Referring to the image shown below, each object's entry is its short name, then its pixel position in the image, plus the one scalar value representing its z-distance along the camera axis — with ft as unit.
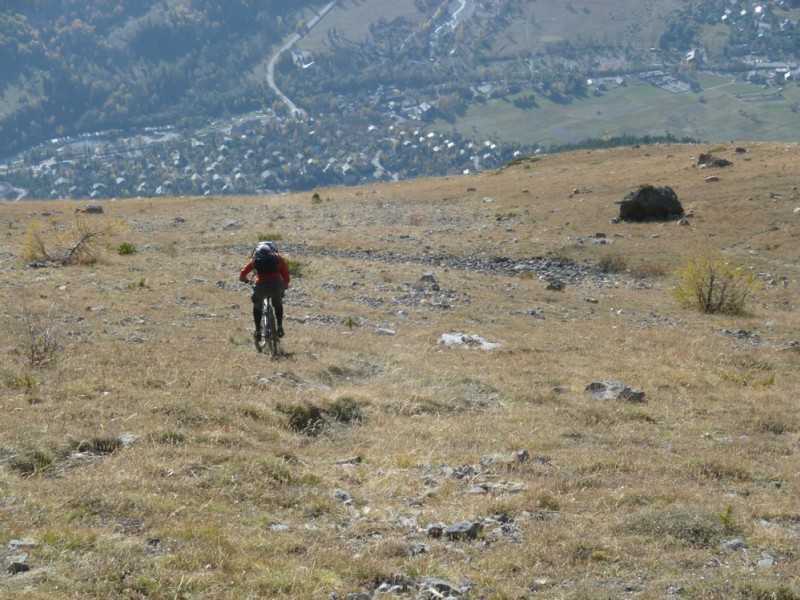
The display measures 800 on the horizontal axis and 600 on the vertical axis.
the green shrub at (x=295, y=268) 97.71
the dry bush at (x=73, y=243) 98.78
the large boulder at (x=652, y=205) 133.49
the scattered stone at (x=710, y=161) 161.68
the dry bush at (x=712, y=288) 87.40
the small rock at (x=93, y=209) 164.86
